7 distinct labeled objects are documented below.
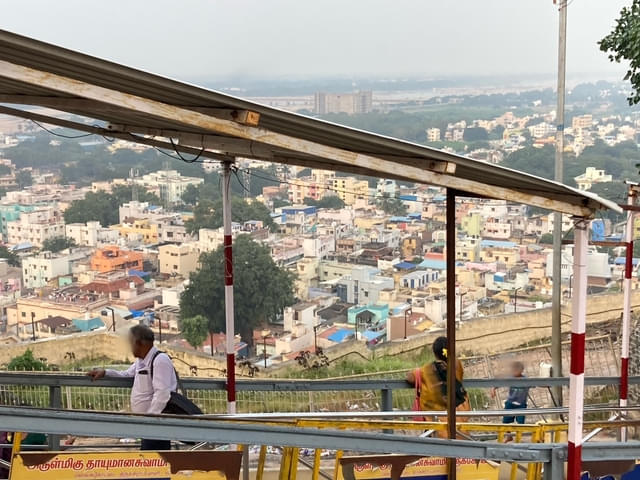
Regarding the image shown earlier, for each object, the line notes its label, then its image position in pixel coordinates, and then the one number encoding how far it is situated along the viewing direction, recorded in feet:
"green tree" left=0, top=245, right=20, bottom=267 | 134.72
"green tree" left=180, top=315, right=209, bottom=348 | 90.63
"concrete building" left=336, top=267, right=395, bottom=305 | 129.39
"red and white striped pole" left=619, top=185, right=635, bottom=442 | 18.40
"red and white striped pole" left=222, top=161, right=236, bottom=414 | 16.85
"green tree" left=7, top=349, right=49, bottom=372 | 58.49
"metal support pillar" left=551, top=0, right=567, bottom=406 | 41.32
